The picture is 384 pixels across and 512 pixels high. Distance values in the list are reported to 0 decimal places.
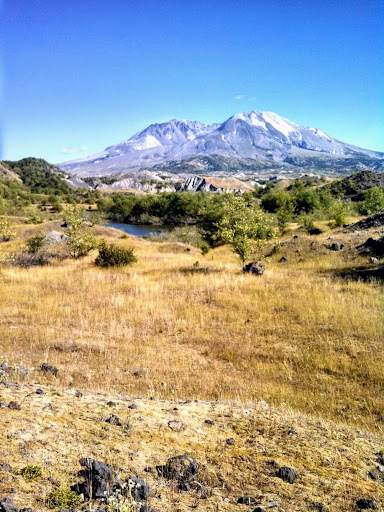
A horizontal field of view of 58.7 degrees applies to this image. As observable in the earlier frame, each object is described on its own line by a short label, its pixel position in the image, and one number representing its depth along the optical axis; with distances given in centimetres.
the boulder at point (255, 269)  1880
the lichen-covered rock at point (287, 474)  353
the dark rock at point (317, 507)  307
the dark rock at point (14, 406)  445
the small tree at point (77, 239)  2559
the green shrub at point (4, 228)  1637
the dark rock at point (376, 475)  370
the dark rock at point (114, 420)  441
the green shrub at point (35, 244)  2617
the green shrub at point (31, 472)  311
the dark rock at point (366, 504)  310
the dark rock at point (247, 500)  312
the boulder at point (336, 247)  2359
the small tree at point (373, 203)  4628
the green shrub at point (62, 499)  285
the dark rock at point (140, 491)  303
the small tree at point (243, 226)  2027
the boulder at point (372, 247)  2044
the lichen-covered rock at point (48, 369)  716
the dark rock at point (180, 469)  342
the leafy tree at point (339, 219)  3420
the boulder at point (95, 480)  301
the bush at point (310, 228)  3385
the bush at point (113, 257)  2259
